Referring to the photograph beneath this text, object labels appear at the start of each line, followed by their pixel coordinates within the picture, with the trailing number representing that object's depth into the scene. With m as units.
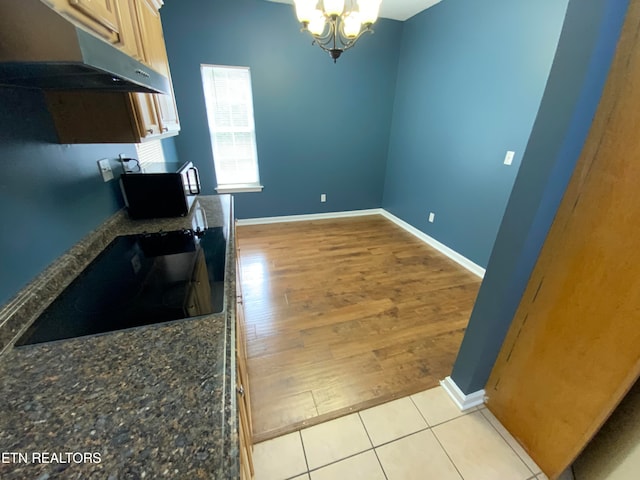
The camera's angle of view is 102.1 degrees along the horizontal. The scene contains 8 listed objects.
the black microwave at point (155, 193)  1.55
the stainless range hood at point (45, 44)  0.54
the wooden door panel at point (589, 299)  0.81
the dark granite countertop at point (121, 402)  0.45
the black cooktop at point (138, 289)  0.79
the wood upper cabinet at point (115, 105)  1.00
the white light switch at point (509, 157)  2.33
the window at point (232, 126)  3.11
